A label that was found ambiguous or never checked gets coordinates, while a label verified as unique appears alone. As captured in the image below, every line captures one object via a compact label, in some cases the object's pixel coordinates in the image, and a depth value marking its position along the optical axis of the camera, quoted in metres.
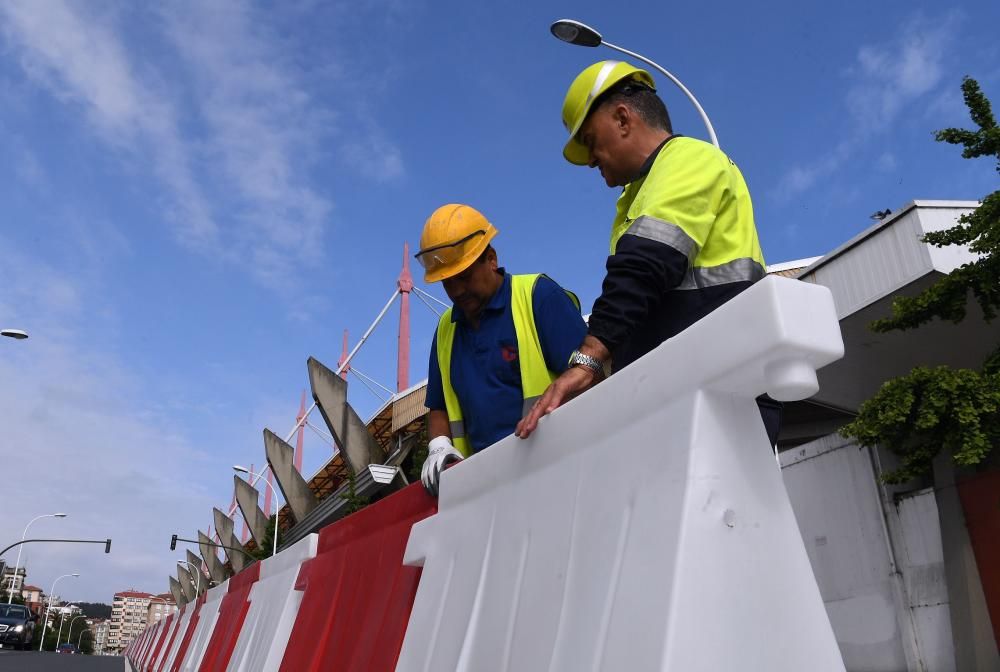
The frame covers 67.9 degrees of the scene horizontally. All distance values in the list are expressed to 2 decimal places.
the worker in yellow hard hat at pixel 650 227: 1.66
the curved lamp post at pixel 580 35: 9.24
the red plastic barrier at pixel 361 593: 2.31
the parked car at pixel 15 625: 22.98
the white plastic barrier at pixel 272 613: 3.48
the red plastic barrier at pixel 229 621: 4.88
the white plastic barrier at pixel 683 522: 1.03
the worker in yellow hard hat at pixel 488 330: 2.66
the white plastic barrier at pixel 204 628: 6.34
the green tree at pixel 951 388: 6.70
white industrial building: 7.18
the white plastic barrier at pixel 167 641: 9.13
